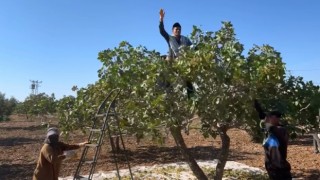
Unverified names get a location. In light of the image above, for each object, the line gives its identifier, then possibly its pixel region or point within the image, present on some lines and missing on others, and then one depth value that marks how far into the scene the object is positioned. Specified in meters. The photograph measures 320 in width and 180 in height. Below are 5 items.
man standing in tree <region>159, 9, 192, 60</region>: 6.73
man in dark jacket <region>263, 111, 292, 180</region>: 5.50
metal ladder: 6.83
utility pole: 67.75
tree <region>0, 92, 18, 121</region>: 40.71
